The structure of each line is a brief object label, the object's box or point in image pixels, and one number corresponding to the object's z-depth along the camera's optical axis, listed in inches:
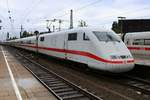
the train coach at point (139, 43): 722.2
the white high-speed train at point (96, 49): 515.2
